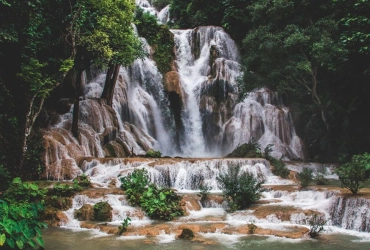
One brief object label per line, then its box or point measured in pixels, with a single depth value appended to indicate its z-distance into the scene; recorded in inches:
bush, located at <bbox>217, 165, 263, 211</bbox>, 422.0
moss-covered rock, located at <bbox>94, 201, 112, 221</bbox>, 388.5
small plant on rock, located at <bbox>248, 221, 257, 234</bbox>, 332.8
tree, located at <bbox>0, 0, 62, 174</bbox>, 463.5
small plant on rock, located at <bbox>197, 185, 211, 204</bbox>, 452.1
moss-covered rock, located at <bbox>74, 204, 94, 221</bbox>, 393.4
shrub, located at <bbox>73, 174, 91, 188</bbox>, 485.4
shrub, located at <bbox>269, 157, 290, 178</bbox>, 586.2
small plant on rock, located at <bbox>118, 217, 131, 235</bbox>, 329.3
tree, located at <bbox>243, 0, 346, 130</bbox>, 730.2
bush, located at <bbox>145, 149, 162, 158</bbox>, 673.0
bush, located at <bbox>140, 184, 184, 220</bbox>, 395.5
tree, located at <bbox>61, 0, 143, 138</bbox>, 611.9
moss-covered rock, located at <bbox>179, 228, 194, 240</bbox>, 310.8
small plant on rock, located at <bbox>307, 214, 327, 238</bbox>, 316.5
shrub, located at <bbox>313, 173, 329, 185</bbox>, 525.3
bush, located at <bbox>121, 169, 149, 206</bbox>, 430.4
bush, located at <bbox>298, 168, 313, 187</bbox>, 478.9
